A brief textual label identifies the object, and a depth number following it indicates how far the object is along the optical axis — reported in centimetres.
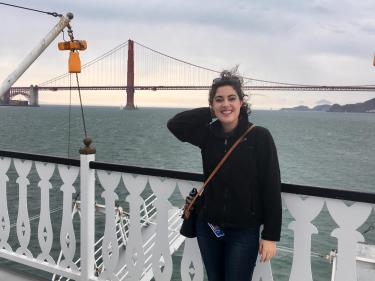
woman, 212
